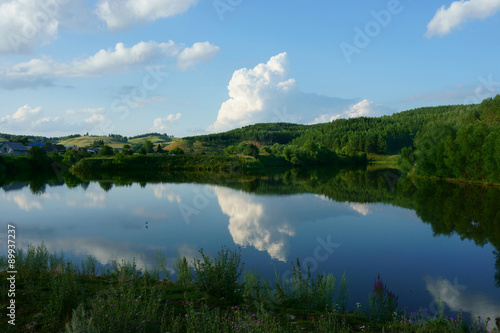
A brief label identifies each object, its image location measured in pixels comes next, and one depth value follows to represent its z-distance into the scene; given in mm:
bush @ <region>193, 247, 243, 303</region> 8773
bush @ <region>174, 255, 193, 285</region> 10697
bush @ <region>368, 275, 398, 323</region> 8695
